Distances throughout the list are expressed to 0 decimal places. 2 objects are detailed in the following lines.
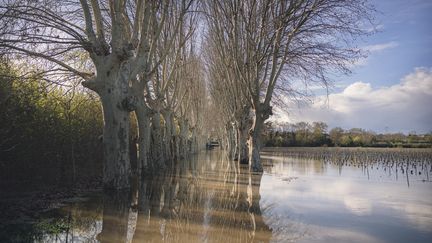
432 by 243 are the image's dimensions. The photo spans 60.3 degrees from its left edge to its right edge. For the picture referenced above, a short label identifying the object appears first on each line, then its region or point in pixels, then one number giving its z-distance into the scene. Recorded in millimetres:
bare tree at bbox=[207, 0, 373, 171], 15211
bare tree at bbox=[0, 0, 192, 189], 10320
